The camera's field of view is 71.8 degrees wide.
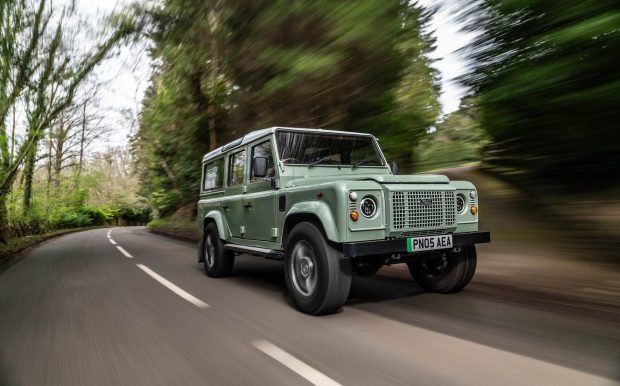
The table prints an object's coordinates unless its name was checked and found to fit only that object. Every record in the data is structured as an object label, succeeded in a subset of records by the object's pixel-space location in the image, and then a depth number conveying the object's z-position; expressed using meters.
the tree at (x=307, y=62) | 7.30
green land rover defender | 4.11
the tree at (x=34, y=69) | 11.09
